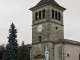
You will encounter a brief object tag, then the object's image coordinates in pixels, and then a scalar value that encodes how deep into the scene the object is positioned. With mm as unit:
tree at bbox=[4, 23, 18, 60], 42406
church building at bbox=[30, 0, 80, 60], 33469
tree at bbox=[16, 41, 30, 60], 34156
